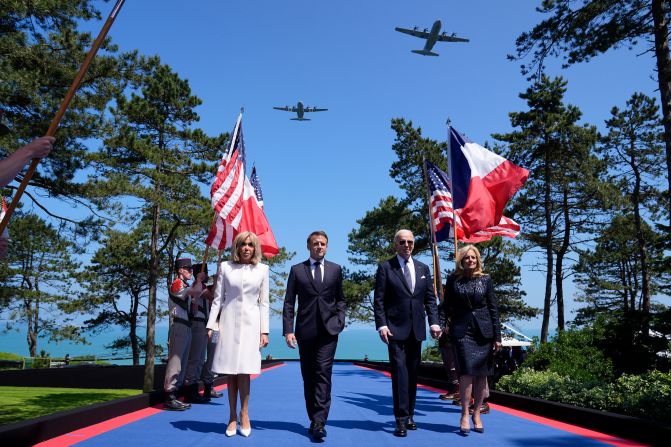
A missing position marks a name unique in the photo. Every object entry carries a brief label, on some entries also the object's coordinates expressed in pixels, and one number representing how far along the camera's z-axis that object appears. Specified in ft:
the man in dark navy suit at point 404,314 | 19.57
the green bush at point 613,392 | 21.17
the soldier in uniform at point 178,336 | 24.11
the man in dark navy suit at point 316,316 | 19.11
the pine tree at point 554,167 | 100.17
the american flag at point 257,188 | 37.21
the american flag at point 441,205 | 38.55
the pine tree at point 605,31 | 35.40
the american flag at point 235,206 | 29.17
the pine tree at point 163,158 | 70.44
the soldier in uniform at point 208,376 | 27.22
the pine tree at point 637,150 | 116.78
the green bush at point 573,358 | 35.65
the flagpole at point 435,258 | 32.40
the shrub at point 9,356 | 103.60
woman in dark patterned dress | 20.31
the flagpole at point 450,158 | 32.86
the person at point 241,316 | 18.89
